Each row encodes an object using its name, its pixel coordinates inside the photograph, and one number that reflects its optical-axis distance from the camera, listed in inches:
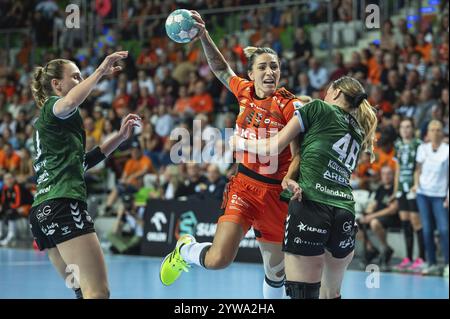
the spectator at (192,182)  564.7
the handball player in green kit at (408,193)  472.1
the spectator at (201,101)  677.3
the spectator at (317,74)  635.5
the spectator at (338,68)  618.5
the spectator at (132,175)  606.5
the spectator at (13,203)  661.9
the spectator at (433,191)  457.7
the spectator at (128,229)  574.6
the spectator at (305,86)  621.6
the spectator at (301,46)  675.4
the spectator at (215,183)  535.5
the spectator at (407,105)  550.0
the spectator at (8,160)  702.4
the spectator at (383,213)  483.8
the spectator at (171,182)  578.6
